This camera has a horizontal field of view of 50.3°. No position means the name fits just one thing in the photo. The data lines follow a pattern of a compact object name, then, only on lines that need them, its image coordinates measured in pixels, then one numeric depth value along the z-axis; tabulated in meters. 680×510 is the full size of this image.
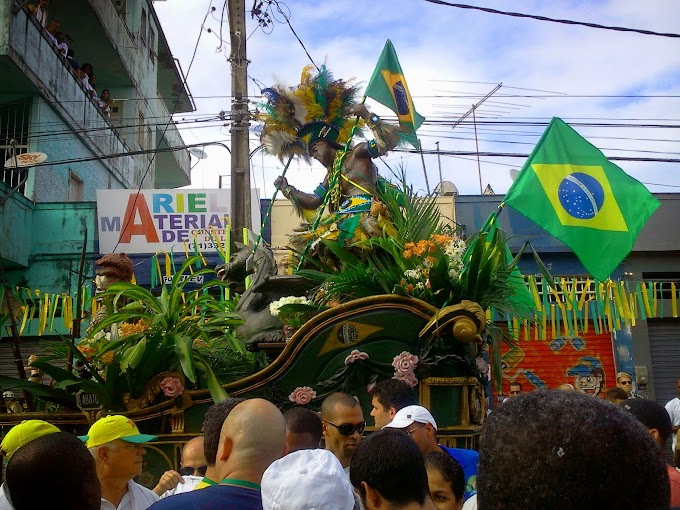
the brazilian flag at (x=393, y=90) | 7.88
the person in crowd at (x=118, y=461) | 3.55
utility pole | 10.53
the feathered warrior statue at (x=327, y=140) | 7.63
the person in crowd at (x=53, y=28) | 17.14
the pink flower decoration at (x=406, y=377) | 5.73
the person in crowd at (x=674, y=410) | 8.09
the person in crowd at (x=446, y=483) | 3.32
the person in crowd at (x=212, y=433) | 2.94
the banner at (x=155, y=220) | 15.80
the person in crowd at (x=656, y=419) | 3.57
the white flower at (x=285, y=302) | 6.61
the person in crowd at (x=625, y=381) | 8.64
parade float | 5.90
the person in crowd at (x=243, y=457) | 2.31
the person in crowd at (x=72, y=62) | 17.81
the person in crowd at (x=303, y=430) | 3.76
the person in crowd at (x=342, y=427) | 4.07
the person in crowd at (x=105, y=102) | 19.79
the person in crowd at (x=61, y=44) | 17.05
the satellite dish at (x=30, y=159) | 14.57
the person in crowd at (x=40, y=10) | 15.95
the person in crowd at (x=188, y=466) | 3.94
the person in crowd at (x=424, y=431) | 3.77
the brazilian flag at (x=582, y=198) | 6.74
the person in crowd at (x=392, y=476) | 2.60
